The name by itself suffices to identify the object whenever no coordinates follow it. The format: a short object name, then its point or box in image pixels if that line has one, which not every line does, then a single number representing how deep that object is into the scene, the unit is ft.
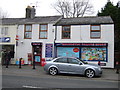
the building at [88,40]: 52.60
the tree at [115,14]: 66.18
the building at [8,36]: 61.62
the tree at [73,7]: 122.21
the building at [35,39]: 58.13
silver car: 38.14
